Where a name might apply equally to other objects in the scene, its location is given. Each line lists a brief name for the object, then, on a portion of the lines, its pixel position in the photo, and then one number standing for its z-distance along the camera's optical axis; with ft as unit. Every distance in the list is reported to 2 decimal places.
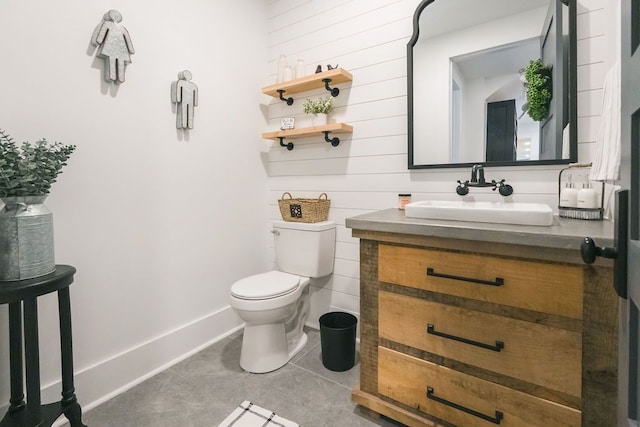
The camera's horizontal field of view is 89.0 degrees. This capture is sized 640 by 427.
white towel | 3.43
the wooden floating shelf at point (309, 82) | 6.93
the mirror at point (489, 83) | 5.11
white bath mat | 4.91
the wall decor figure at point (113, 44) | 5.24
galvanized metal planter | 3.76
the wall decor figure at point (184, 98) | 6.42
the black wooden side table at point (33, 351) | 3.69
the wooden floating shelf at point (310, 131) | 6.97
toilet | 6.00
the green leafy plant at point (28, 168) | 3.73
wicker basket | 7.27
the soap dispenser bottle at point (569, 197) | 4.53
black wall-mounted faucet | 5.50
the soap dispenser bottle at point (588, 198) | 4.35
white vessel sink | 3.88
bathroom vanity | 3.47
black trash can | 6.29
